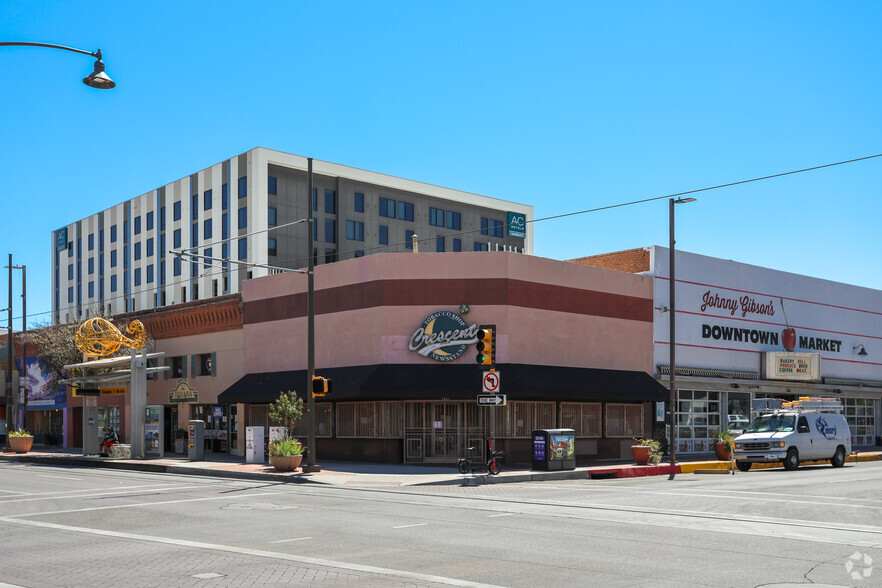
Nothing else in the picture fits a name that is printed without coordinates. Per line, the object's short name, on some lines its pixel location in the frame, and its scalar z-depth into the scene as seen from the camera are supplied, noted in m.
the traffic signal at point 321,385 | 26.44
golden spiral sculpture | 39.78
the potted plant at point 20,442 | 43.06
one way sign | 24.89
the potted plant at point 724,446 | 33.75
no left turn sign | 25.06
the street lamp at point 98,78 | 14.20
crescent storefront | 30.55
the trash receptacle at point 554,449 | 27.14
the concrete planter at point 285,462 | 27.45
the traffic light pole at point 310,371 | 27.02
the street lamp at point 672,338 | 30.22
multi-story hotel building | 71.00
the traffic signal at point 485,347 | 24.30
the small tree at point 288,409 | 31.06
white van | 30.66
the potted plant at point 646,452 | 30.05
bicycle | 25.30
